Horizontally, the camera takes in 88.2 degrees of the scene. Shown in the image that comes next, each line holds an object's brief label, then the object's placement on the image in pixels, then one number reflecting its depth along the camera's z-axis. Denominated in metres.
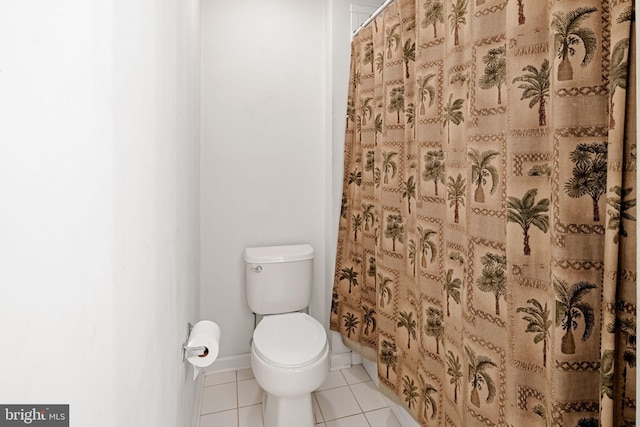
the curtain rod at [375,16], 1.56
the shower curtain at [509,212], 0.67
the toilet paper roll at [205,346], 0.99
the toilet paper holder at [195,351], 0.98
